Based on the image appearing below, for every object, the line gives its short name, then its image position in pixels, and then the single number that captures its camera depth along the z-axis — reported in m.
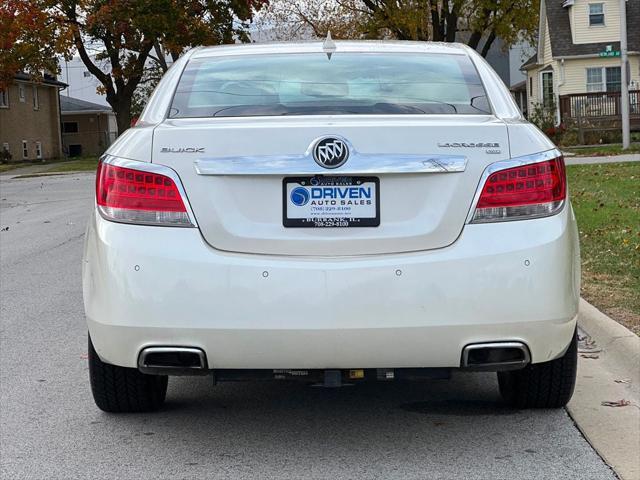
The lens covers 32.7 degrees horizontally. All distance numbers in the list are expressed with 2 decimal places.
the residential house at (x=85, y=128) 74.19
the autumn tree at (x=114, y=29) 42.56
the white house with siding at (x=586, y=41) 47.81
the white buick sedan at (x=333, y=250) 4.09
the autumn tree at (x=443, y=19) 42.56
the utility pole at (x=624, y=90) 28.54
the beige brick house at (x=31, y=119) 55.28
